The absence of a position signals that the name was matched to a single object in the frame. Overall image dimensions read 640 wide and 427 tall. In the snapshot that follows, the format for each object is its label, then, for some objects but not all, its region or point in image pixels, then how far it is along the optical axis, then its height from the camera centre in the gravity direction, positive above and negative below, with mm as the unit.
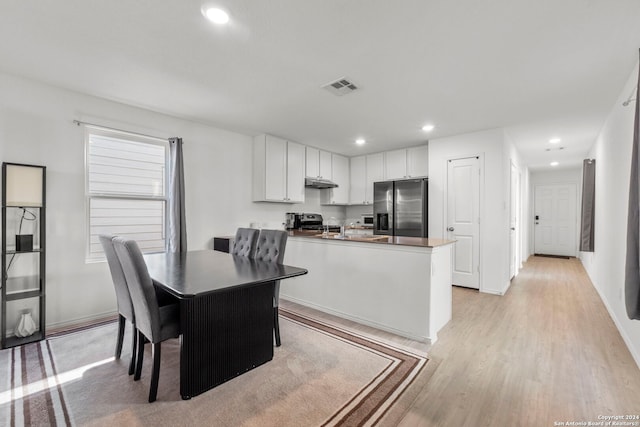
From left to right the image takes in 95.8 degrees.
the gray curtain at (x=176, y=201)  3600 +148
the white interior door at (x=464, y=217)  4359 -44
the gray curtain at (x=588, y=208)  4605 +112
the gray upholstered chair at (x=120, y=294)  2064 -608
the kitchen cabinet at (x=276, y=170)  4566 +715
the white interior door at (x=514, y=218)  4777 -65
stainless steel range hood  5379 +589
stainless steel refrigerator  4852 +109
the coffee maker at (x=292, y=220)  5346 -122
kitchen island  2643 -687
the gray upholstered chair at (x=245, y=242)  3012 -313
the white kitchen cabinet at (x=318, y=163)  5355 +961
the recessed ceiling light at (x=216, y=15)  1786 +1257
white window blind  3188 +294
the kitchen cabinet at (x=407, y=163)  5211 +963
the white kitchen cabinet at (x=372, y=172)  5812 +861
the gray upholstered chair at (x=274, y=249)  2557 -349
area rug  1653 -1163
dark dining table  1820 -728
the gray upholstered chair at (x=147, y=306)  1749 -579
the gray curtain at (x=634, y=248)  1852 -213
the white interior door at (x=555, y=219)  7734 -131
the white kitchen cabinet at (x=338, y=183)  5953 +637
